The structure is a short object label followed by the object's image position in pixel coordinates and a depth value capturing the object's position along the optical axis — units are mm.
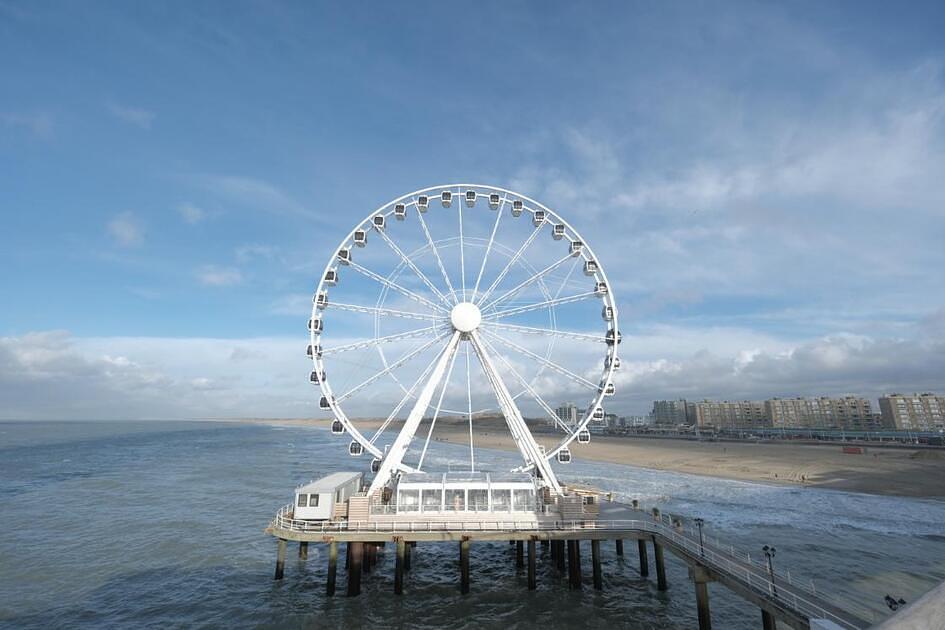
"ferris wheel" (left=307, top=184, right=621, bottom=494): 32812
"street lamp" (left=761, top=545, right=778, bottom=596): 19000
